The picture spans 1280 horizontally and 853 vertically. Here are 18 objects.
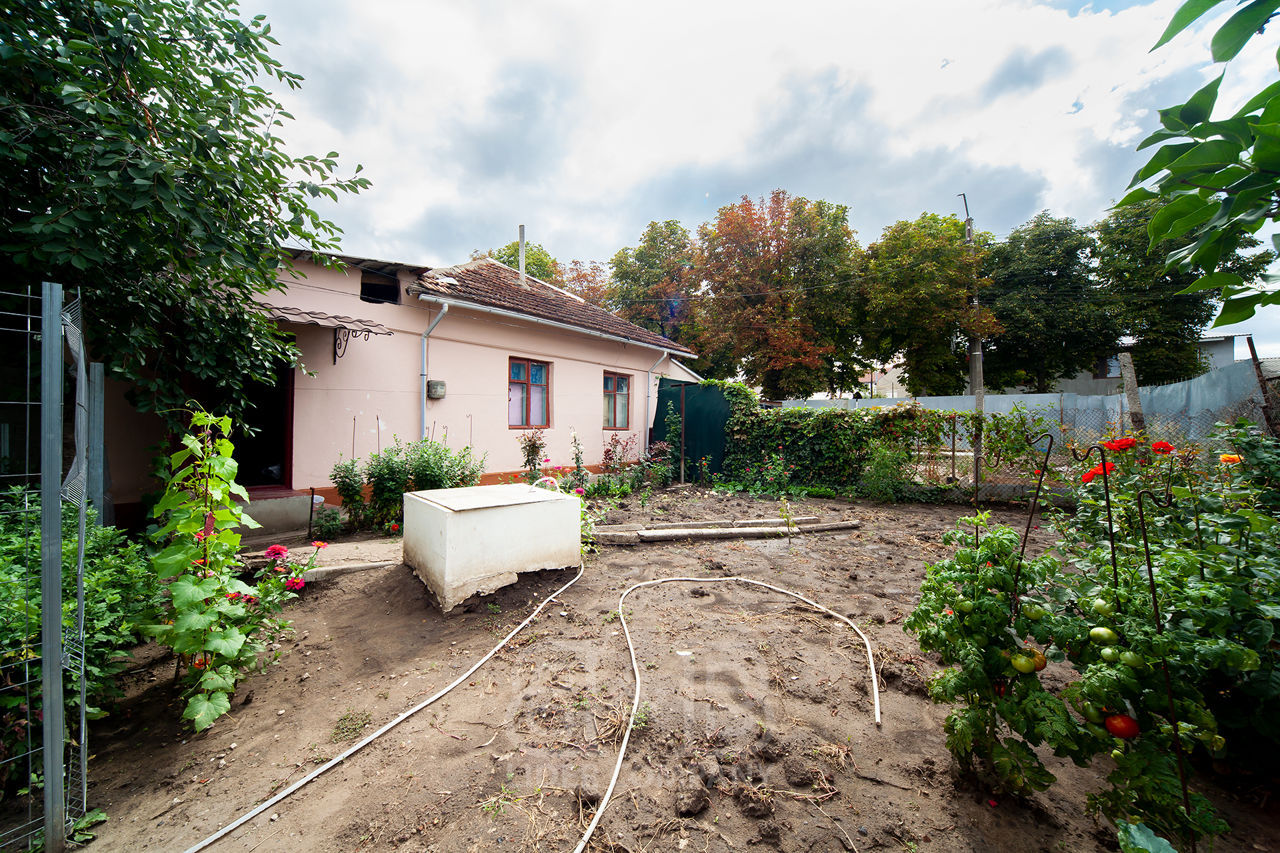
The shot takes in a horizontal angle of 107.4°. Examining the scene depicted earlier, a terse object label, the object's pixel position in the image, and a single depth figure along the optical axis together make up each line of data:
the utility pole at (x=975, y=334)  14.58
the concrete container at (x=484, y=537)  3.65
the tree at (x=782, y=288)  17.80
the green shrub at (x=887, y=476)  8.07
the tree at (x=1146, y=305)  17.20
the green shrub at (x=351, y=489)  5.98
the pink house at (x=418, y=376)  6.06
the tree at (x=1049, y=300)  18.09
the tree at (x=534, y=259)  22.56
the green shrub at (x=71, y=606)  1.92
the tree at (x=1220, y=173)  0.85
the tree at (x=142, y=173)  2.64
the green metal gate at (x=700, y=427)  10.10
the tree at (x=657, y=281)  22.03
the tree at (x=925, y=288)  16.50
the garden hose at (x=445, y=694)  1.88
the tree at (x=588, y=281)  24.92
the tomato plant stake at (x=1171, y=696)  1.38
